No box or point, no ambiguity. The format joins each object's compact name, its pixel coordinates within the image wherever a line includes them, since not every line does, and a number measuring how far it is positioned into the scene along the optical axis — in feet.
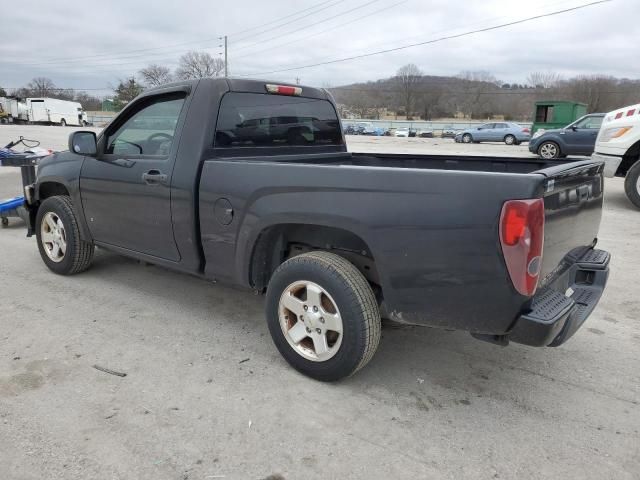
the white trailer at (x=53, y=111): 175.94
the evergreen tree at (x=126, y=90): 247.09
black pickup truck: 7.89
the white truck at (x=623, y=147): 27.91
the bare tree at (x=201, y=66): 235.20
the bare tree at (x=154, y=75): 259.60
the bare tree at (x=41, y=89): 309.63
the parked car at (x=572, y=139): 57.57
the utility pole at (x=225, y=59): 219.28
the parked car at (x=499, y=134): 110.63
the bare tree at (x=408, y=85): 293.02
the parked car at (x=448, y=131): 175.44
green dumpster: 86.38
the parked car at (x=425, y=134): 175.40
